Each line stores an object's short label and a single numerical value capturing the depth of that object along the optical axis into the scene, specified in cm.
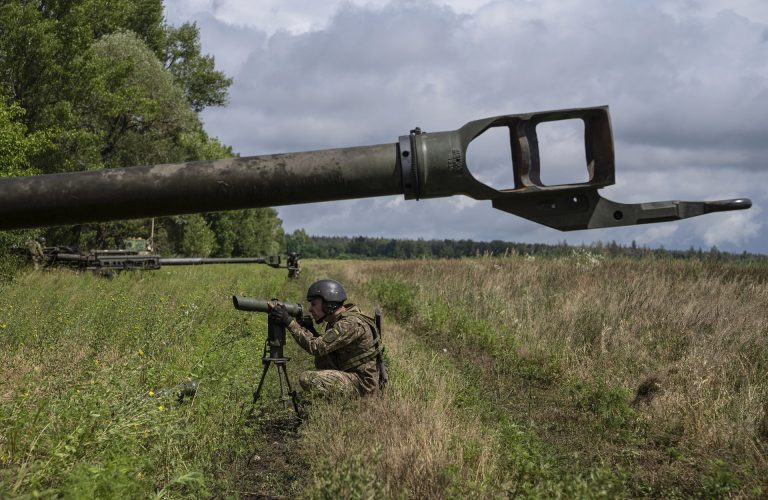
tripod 720
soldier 720
